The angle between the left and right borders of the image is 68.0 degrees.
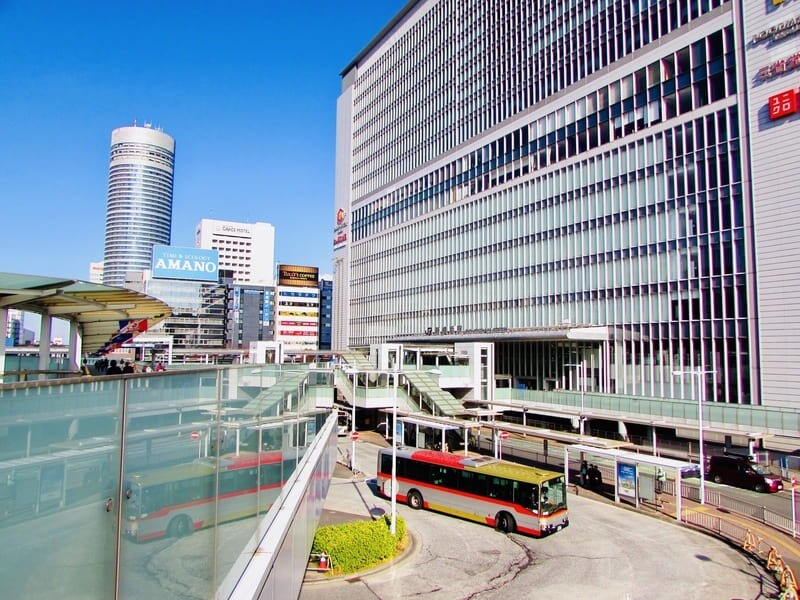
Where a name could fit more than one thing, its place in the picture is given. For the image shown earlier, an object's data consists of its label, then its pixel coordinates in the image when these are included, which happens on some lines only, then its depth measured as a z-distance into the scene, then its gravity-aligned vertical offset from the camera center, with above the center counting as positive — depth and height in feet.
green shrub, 69.56 -23.90
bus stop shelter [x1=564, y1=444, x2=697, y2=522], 93.40 -19.59
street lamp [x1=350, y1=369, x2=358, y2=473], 128.70 -25.37
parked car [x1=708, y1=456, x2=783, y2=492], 108.06 -23.78
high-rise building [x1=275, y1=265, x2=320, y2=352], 541.75 +35.40
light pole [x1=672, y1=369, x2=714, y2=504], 97.87 -21.10
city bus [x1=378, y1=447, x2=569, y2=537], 82.99 -21.84
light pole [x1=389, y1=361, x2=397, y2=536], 77.79 -20.12
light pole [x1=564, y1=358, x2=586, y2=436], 192.95 -10.30
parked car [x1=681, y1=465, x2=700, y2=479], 89.71 -18.75
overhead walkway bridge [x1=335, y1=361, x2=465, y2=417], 169.54 -14.06
